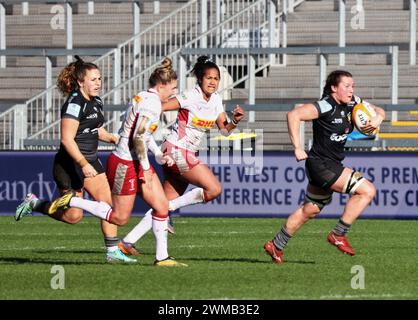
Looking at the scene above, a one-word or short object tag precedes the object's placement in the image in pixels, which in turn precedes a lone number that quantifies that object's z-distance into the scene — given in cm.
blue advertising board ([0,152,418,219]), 2241
